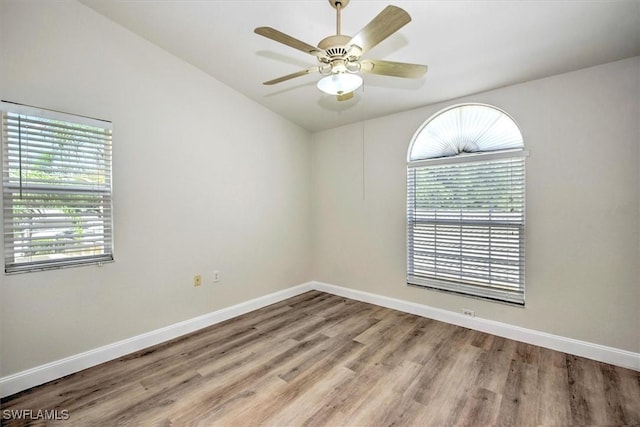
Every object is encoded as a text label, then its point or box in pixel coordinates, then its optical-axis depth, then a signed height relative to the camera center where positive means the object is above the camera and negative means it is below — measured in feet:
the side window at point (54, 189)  6.86 +0.61
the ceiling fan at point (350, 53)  4.82 +3.06
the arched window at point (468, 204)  9.48 +0.27
